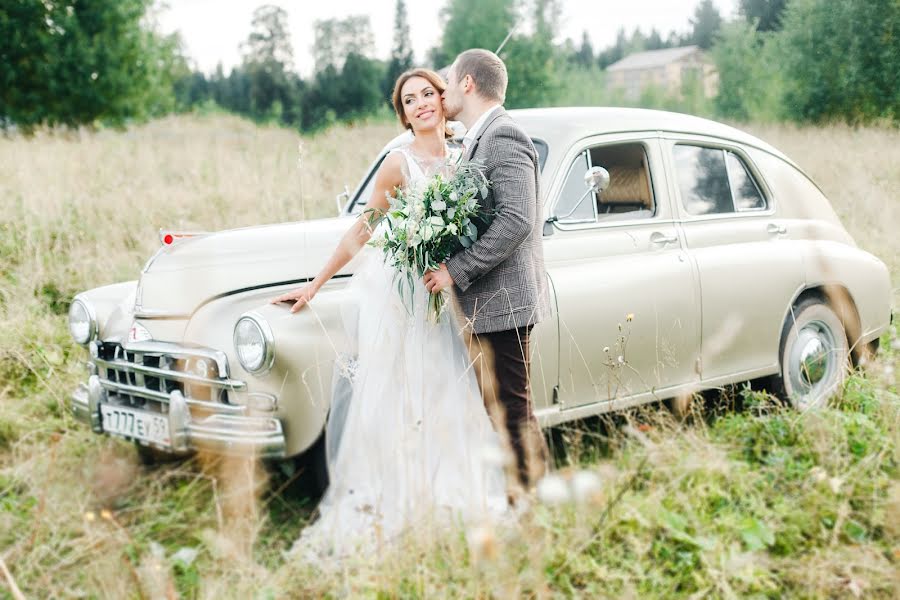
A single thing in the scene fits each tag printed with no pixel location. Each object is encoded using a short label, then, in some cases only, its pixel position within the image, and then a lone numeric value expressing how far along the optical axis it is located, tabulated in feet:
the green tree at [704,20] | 265.95
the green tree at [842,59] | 55.11
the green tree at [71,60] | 61.16
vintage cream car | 10.22
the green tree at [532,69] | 111.29
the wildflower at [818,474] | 10.31
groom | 9.82
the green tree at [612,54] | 326.24
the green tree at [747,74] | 87.51
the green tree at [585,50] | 322.96
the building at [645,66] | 228.22
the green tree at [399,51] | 175.32
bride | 9.92
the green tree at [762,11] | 122.42
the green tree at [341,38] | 187.21
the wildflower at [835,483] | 10.03
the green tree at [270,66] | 179.63
